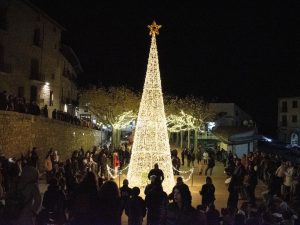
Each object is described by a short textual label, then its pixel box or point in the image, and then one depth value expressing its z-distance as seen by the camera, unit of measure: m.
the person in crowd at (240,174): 10.20
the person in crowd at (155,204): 6.36
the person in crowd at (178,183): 6.93
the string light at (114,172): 13.99
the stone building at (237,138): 24.83
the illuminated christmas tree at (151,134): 12.21
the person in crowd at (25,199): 4.82
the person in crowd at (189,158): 21.78
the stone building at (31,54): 19.28
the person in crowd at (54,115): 19.38
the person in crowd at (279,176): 10.86
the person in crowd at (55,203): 5.78
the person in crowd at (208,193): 7.87
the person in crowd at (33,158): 12.25
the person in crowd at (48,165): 11.84
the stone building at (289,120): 49.74
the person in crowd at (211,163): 17.05
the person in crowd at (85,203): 5.33
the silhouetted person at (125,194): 6.27
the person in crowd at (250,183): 10.69
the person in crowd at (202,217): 5.74
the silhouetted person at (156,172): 8.95
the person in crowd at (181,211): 5.78
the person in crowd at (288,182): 11.18
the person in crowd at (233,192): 9.21
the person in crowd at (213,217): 5.94
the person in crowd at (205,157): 21.15
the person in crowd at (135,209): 6.18
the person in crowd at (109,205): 5.35
